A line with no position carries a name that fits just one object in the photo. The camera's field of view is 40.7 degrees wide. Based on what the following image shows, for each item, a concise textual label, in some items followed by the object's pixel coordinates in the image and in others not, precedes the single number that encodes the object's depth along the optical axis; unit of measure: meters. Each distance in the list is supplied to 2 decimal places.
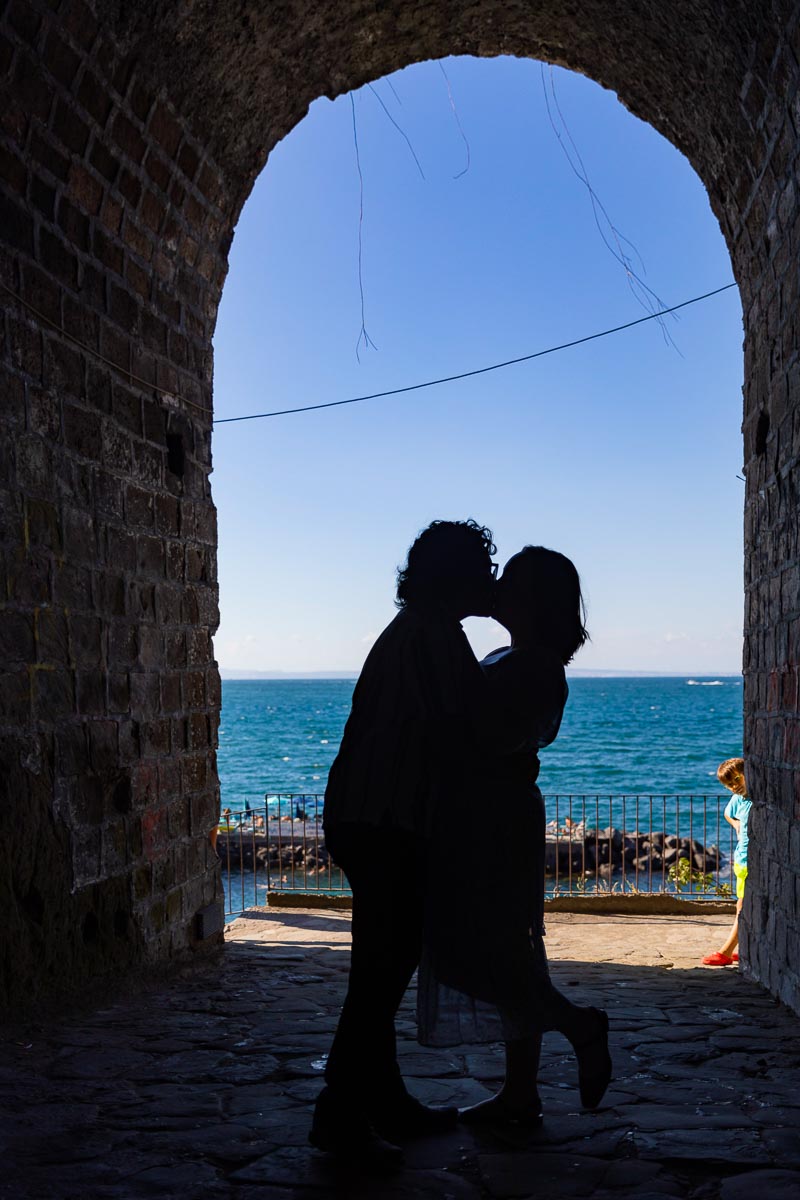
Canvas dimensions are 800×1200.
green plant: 11.28
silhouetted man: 2.80
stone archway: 4.15
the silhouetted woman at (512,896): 2.91
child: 6.72
